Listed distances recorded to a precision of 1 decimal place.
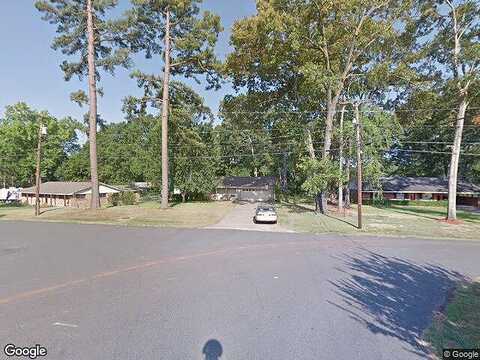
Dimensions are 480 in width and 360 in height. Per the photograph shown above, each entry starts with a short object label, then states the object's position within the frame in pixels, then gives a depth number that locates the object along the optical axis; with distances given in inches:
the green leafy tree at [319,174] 947.7
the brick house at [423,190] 1708.9
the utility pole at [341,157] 1037.2
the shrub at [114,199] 1372.8
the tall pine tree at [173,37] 998.4
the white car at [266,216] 823.7
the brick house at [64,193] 1578.5
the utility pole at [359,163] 749.9
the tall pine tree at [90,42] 953.5
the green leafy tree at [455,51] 880.3
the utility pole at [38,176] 1043.9
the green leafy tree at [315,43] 930.7
